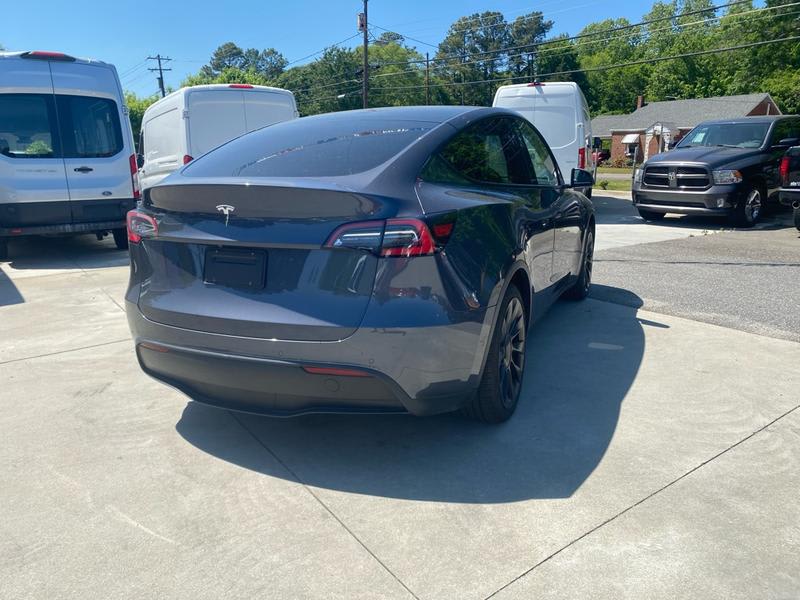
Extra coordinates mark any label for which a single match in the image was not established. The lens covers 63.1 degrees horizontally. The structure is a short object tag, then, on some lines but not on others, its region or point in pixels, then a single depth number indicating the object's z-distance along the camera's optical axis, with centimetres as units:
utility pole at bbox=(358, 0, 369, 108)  3888
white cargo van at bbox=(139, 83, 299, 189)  1001
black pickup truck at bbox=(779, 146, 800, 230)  965
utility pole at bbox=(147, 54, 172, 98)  7694
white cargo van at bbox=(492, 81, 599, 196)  1308
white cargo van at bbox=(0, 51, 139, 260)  852
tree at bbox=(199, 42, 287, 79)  11816
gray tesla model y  267
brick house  5047
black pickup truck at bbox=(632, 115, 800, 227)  1117
